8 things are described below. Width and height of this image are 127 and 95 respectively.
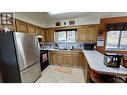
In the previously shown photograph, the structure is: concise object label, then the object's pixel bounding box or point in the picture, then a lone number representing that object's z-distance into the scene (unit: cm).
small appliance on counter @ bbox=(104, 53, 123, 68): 106
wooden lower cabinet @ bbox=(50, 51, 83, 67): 307
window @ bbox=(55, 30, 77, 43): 348
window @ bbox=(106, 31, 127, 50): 289
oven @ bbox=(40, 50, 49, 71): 280
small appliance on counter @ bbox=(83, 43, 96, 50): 309
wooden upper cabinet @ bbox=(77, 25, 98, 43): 299
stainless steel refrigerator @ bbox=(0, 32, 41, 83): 156
